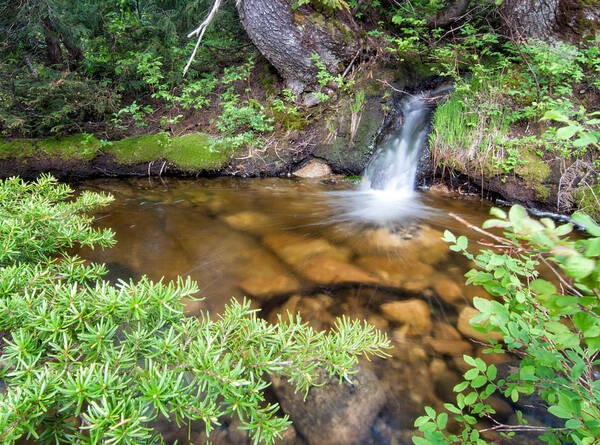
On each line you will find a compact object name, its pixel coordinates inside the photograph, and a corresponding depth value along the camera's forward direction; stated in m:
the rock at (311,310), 2.63
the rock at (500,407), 1.91
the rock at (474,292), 2.97
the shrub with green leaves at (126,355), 0.91
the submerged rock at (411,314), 2.58
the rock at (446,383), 2.04
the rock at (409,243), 3.65
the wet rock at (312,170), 6.45
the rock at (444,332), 2.50
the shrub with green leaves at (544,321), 0.79
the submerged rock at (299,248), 3.60
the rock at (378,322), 2.58
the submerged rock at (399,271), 3.12
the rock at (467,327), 2.47
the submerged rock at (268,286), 2.95
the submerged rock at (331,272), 3.16
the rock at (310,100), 6.48
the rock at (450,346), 2.36
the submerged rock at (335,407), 1.82
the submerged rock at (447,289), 2.95
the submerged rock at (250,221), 4.30
